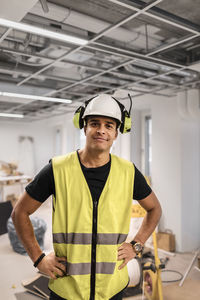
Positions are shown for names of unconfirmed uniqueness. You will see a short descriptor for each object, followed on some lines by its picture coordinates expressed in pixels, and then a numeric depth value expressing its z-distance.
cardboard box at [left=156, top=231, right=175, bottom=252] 5.01
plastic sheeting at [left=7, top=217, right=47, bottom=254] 4.75
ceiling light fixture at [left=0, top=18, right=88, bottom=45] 2.45
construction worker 1.44
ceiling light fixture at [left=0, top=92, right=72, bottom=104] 5.36
